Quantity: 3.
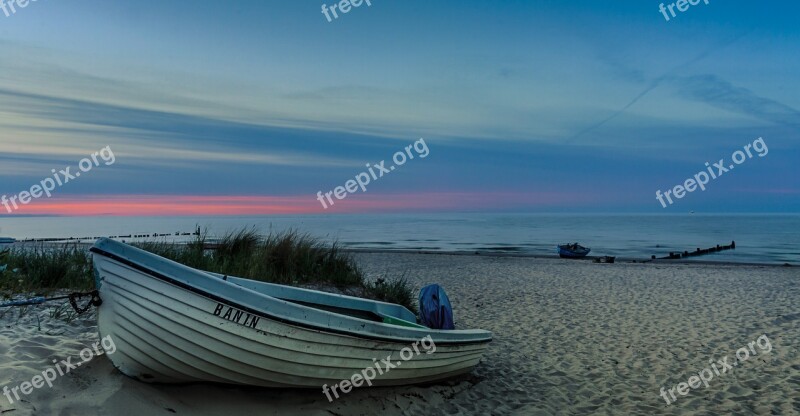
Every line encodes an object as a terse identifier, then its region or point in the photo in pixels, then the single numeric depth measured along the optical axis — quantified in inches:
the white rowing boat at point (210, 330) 169.2
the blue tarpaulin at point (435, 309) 297.7
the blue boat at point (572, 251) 1151.0
